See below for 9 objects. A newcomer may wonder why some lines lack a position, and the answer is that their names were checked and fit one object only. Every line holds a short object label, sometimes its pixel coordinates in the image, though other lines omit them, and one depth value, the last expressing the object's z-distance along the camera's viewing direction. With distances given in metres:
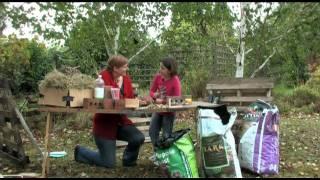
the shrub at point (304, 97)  8.36
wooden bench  4.20
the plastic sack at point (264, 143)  3.56
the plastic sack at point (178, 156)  3.28
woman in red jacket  3.64
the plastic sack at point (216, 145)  3.31
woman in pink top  4.01
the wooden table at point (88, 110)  3.23
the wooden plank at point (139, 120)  5.21
